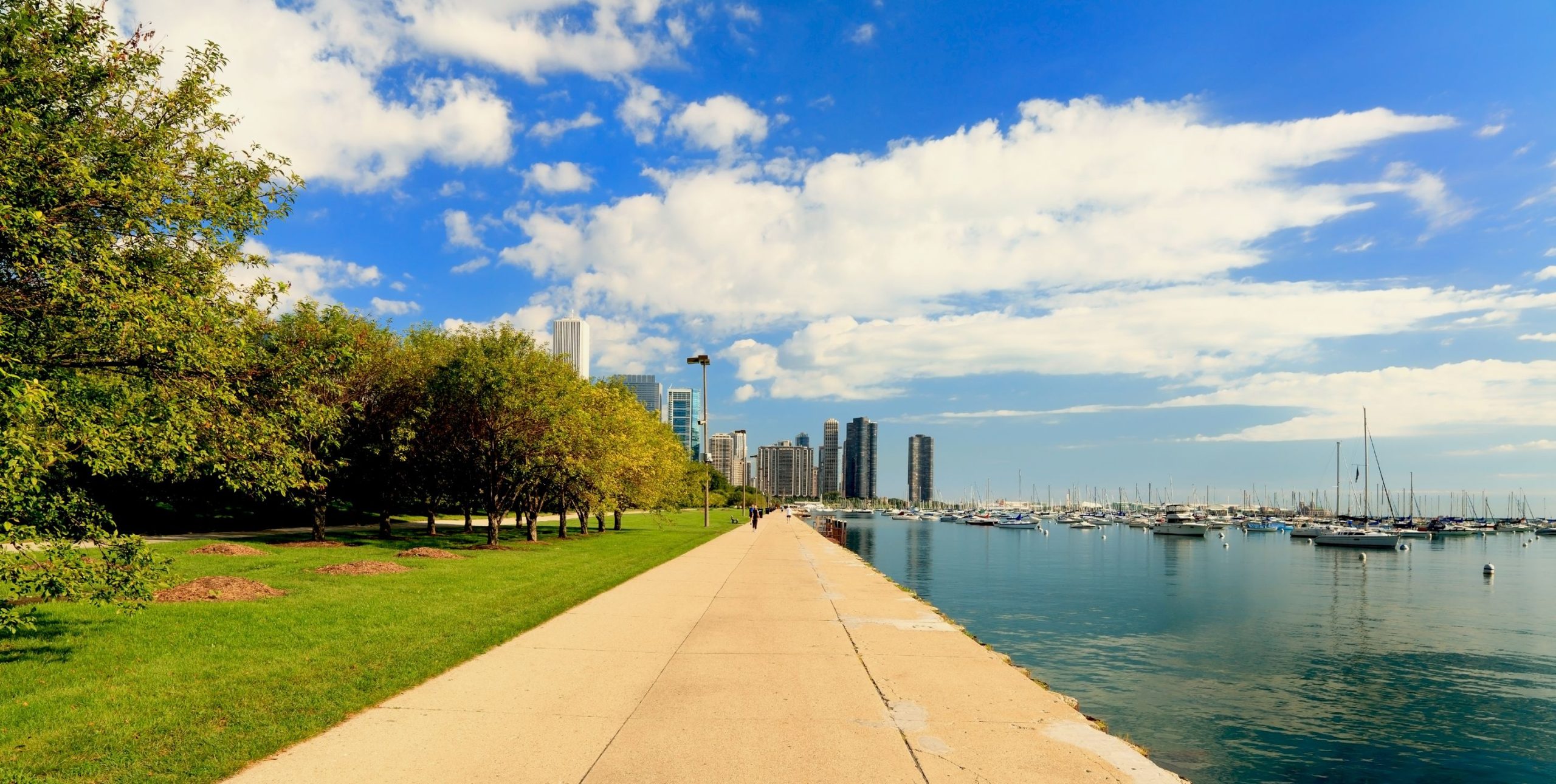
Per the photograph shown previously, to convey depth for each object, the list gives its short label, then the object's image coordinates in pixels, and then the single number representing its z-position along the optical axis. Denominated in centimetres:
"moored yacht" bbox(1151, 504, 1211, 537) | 12469
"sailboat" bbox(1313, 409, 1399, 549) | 10475
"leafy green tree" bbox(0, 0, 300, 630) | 904
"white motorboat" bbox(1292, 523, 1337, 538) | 12755
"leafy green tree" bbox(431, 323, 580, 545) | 3491
